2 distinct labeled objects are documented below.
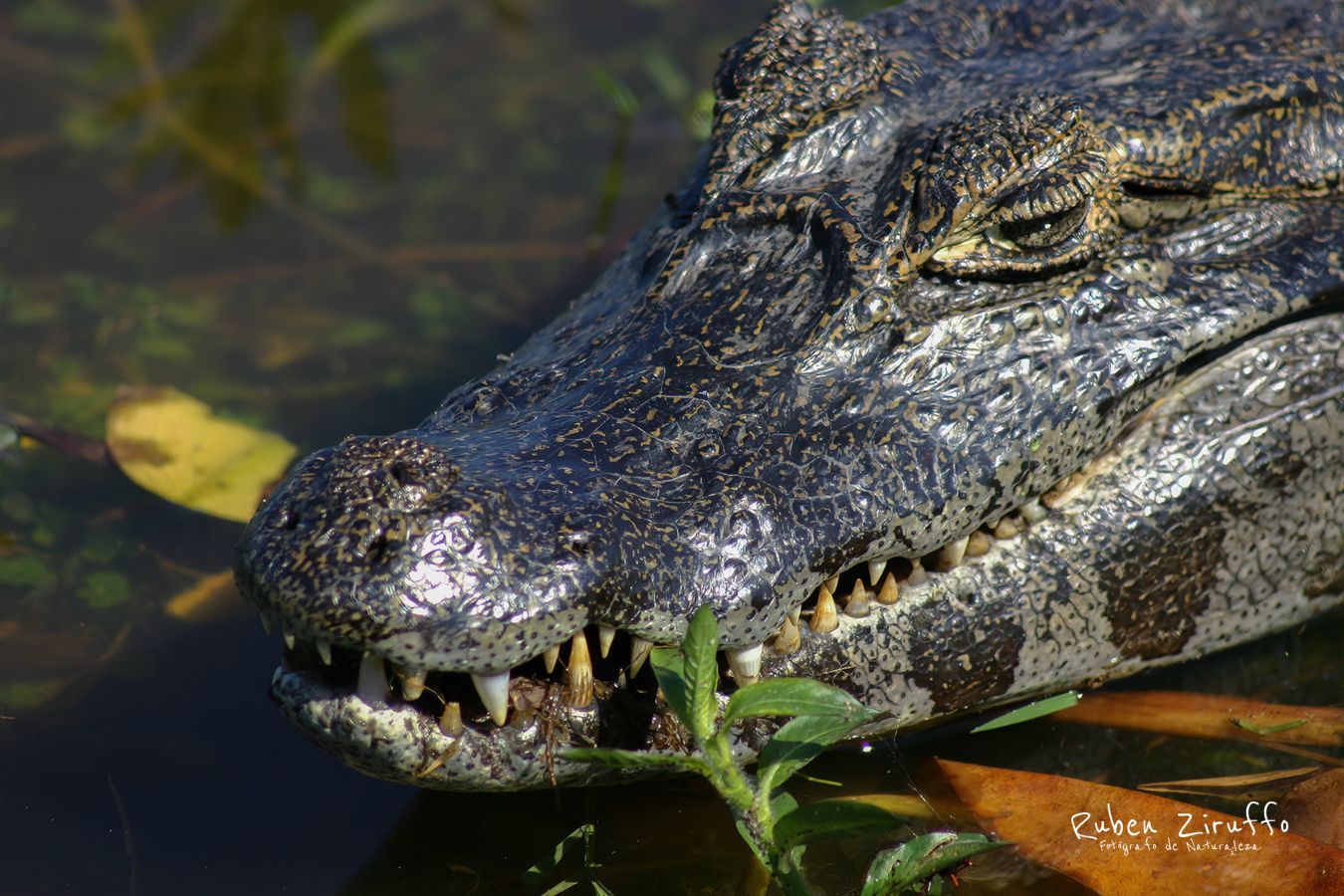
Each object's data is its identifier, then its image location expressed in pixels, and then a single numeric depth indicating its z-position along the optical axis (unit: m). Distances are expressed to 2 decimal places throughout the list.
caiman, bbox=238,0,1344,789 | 5.25
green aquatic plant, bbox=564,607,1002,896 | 5.05
